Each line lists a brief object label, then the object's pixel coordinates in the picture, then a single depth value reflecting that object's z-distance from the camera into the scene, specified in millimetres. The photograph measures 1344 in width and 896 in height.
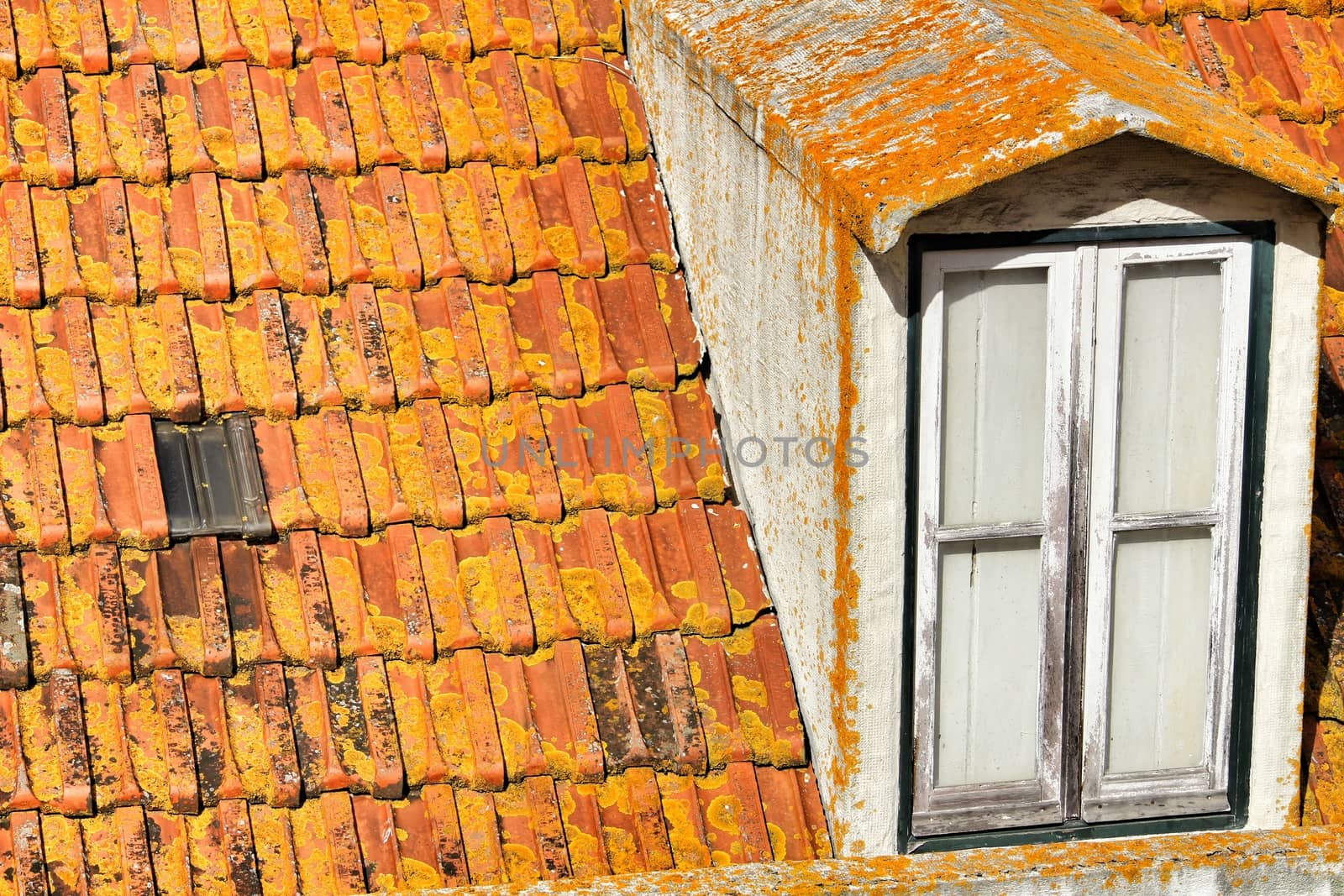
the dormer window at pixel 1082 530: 5750
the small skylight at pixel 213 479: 6539
